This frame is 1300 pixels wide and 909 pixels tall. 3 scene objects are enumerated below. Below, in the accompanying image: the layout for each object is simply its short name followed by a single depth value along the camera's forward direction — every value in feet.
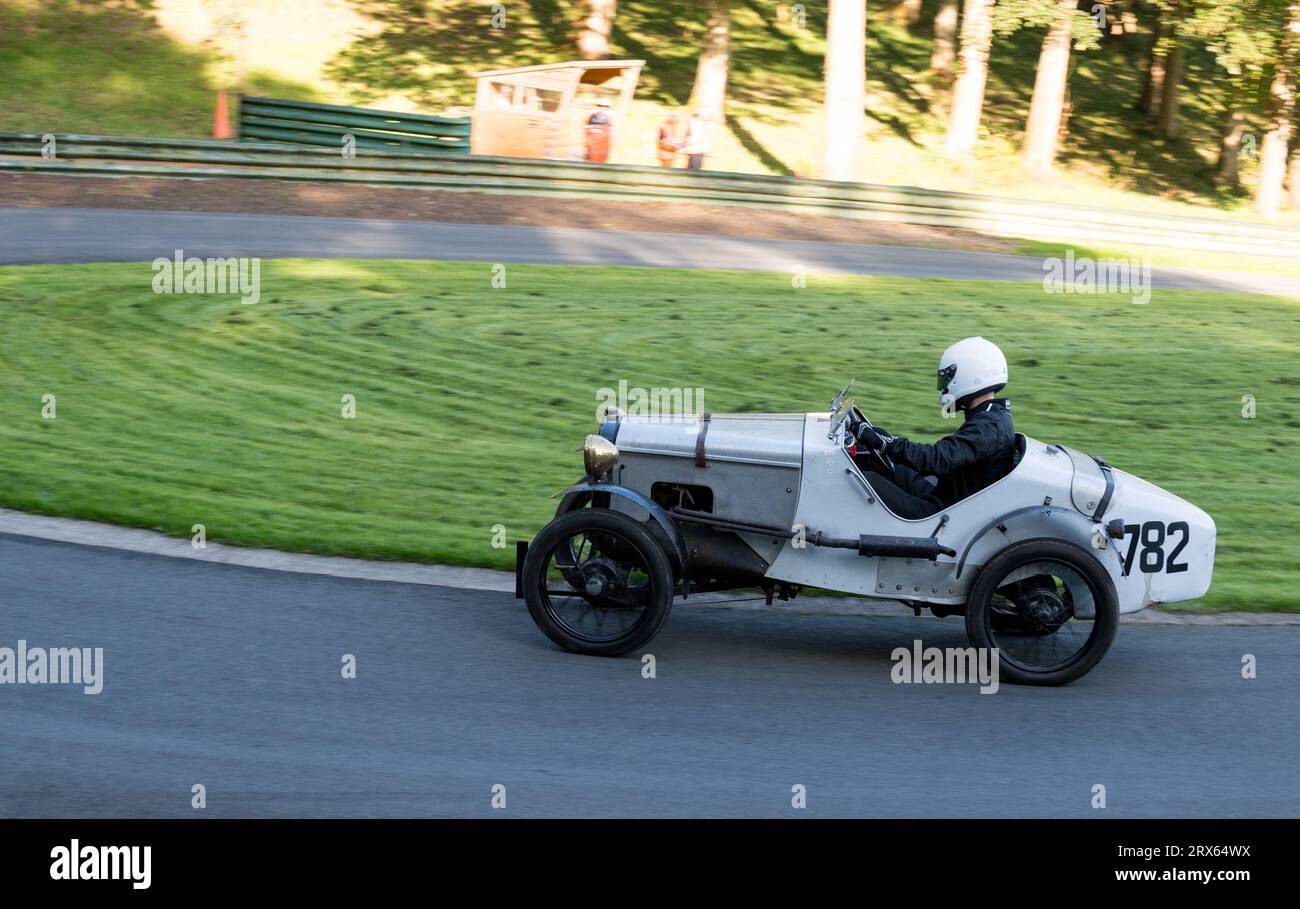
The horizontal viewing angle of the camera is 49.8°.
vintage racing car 22.06
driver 22.41
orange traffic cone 92.48
